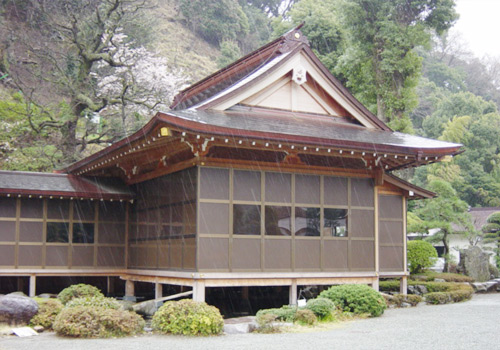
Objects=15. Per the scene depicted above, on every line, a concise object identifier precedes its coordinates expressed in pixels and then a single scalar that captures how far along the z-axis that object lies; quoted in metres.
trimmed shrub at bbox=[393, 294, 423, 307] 14.92
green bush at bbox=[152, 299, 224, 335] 10.45
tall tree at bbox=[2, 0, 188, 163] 26.95
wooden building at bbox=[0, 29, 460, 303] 13.23
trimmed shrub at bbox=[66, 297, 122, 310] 11.41
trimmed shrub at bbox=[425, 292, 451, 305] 15.33
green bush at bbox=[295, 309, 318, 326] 11.41
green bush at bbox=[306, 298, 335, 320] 11.97
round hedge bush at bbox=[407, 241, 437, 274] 20.56
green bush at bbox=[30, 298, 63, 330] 11.23
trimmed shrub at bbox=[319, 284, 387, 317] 12.85
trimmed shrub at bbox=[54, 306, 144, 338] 10.05
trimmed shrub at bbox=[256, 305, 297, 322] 11.70
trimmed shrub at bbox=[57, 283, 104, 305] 14.44
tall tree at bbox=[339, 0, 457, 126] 26.69
